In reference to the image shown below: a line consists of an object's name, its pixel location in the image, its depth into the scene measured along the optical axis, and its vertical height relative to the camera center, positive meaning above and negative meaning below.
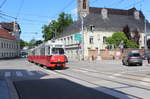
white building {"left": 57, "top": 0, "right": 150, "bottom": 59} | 39.35 +6.17
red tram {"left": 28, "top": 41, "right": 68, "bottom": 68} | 15.88 -0.18
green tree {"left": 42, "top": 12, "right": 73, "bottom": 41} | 51.60 +8.63
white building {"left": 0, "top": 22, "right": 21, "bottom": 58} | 47.22 +3.80
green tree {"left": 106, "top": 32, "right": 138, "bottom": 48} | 35.87 +2.66
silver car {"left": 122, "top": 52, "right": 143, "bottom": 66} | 19.16 -0.91
